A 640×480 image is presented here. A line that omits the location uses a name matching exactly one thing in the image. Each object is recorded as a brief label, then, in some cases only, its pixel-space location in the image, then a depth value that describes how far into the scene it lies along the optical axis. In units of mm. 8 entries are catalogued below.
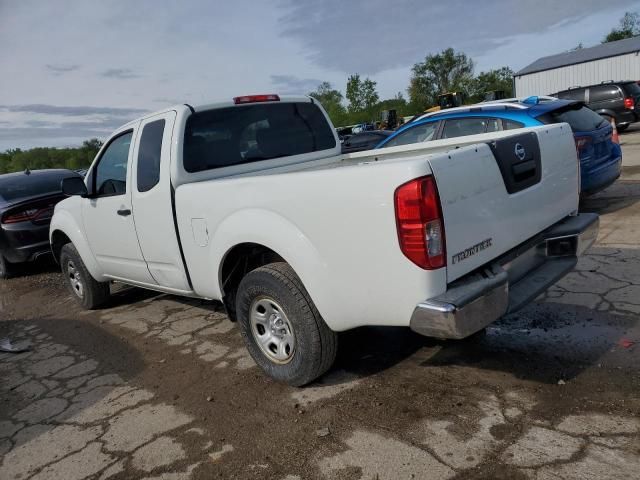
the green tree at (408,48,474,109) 86312
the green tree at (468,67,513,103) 81625
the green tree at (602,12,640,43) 78169
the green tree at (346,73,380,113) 73125
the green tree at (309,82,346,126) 75950
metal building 37472
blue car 6215
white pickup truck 2496
